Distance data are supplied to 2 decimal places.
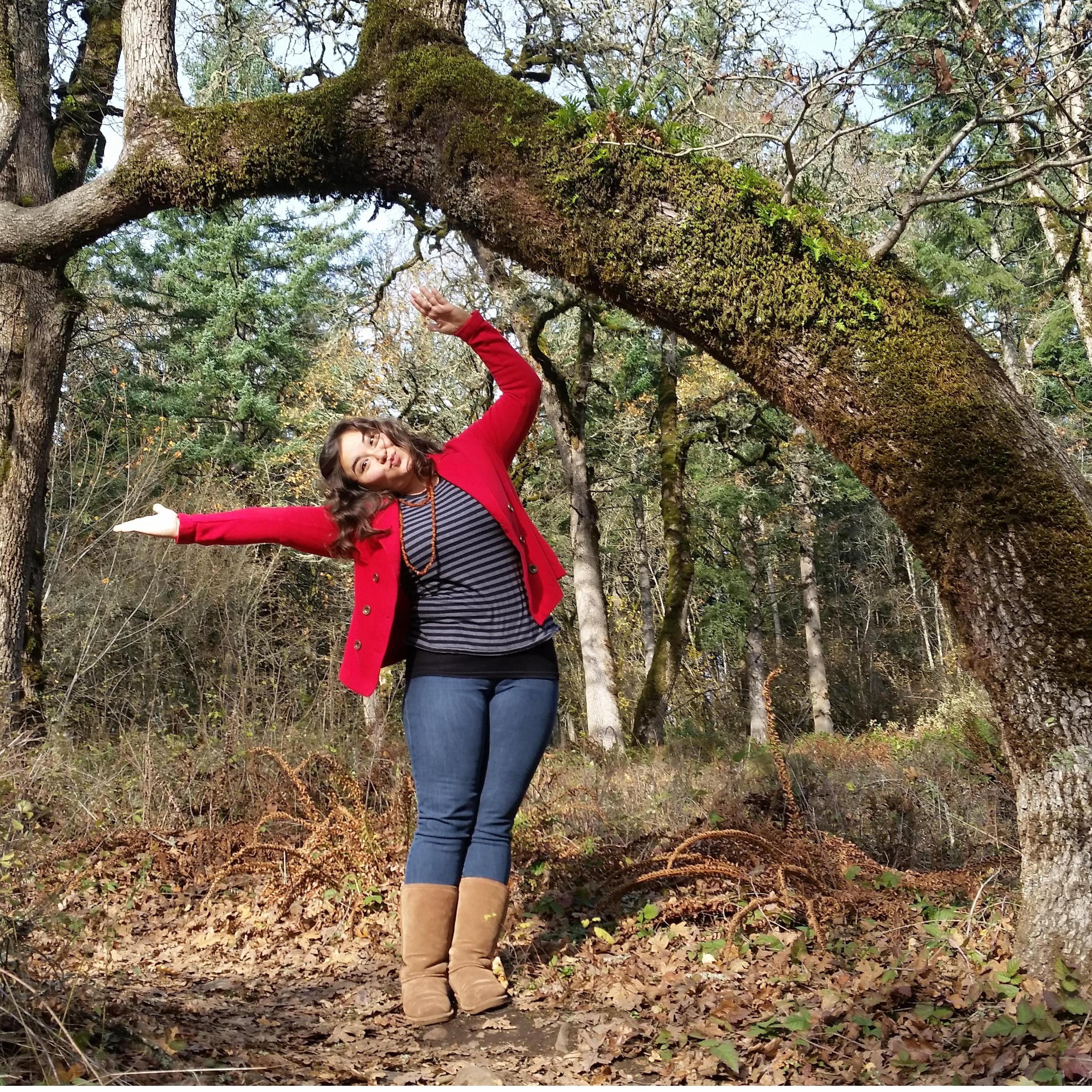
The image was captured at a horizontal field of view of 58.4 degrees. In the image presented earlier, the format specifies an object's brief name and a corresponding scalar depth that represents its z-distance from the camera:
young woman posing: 3.57
